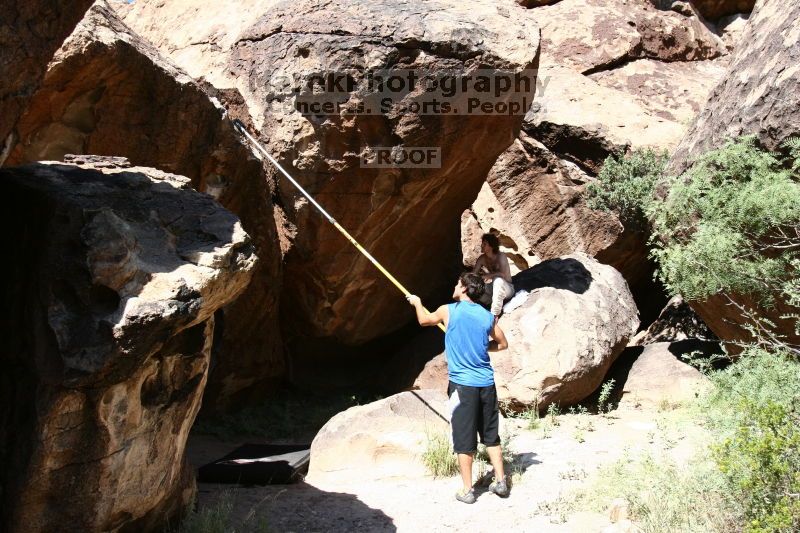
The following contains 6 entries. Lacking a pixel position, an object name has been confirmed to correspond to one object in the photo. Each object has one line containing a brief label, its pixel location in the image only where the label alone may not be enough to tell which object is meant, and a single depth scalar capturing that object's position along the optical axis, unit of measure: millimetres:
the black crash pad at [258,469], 5195
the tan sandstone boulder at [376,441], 5383
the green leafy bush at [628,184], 8484
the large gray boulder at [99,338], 3273
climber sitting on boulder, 7145
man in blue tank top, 4758
